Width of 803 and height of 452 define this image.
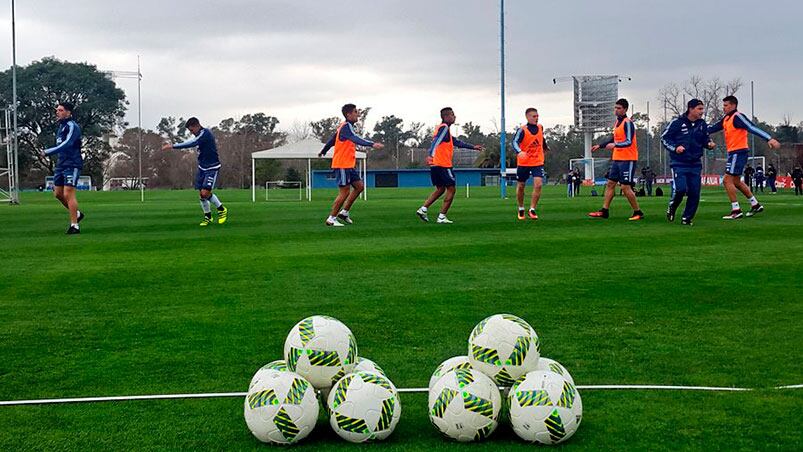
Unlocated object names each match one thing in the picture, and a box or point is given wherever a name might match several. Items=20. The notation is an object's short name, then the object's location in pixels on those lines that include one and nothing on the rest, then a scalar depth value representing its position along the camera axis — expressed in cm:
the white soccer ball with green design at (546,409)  423
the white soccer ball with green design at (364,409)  429
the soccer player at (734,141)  1873
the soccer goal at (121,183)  10150
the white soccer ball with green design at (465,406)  427
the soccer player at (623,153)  1948
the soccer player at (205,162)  1962
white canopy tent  3791
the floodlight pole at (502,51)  4588
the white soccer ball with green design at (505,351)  457
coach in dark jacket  1753
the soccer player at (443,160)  1875
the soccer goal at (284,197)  4278
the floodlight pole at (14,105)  3844
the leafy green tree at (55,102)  9194
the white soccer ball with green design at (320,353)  463
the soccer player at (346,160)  1847
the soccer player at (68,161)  1714
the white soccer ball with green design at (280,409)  429
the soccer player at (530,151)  1975
